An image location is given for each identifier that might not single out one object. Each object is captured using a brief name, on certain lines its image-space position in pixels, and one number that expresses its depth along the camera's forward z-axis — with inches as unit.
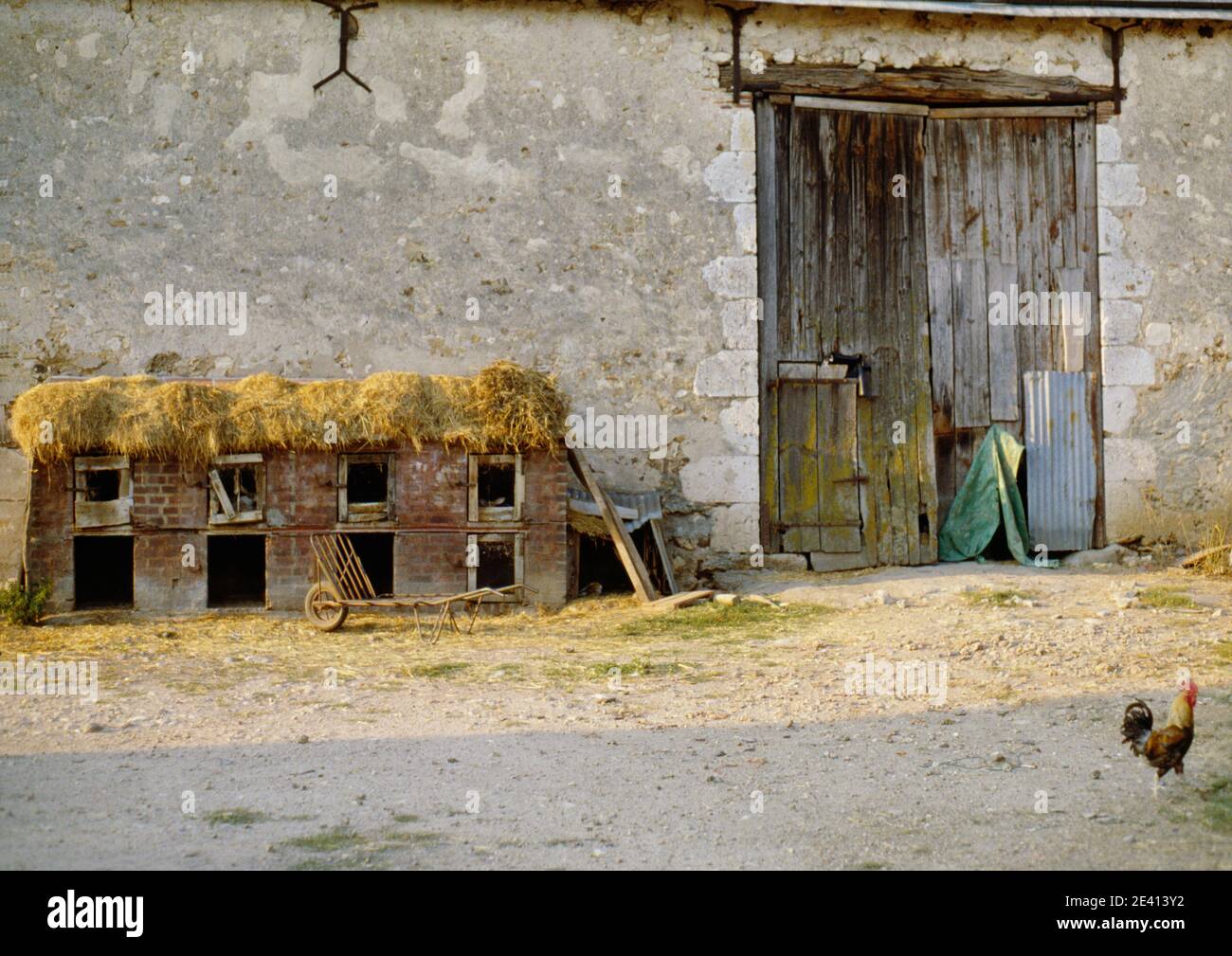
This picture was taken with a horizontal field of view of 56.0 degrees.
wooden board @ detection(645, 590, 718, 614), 334.6
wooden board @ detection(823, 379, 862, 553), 404.2
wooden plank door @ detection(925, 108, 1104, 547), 412.8
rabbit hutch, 327.0
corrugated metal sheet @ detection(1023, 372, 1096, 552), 410.6
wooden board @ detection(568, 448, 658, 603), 347.9
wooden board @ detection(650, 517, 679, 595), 368.5
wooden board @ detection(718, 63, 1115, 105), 402.6
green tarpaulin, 404.2
